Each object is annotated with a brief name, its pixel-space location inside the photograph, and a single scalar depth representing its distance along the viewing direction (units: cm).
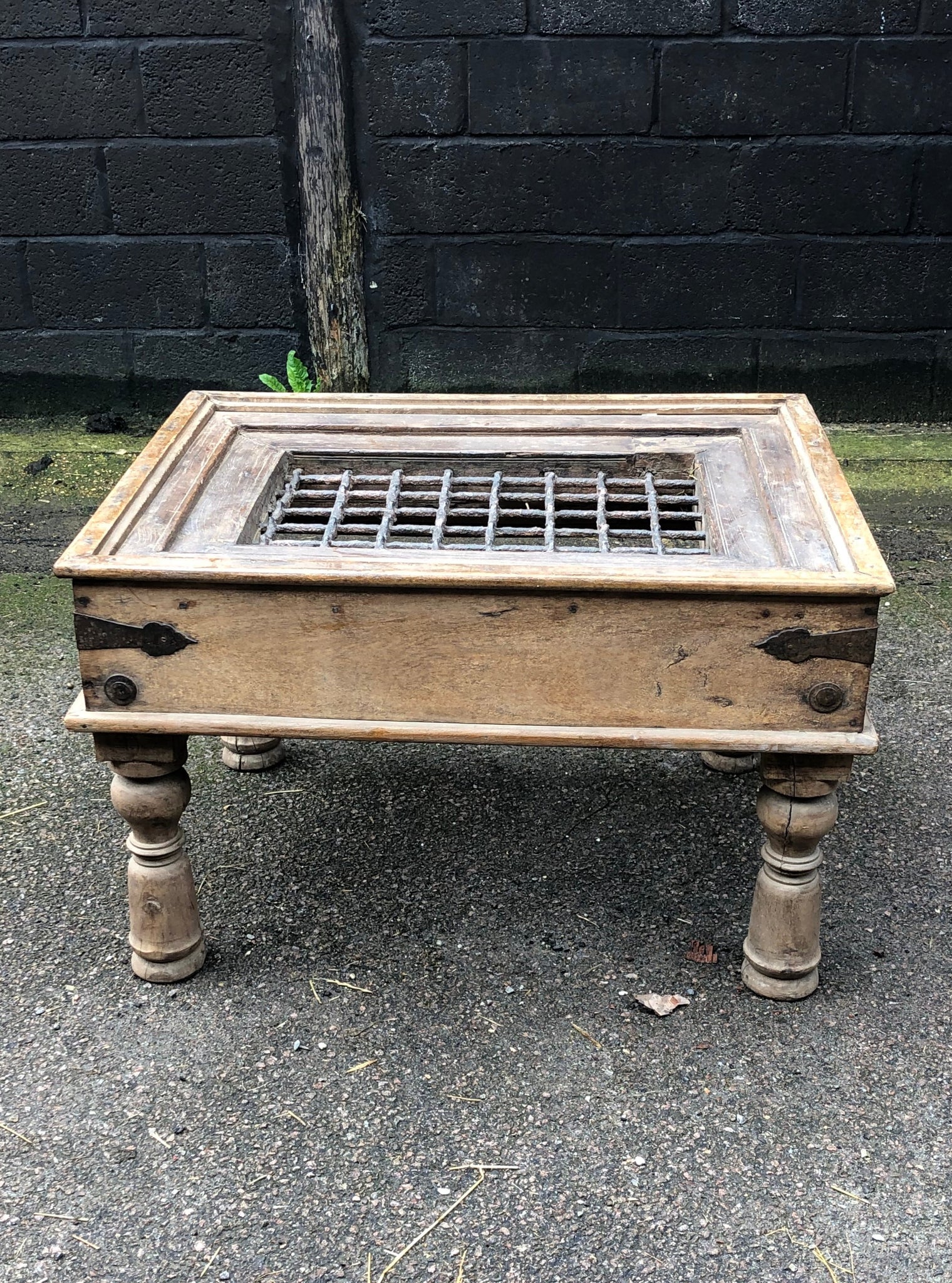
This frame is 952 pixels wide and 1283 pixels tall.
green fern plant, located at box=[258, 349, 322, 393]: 432
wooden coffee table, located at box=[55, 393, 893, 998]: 197
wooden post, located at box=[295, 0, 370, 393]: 413
